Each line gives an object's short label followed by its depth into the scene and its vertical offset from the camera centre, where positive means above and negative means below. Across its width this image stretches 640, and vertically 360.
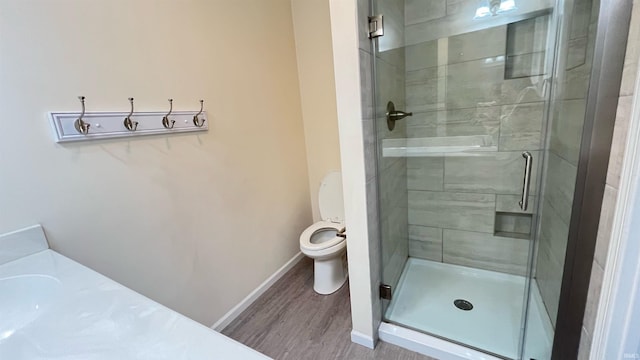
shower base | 1.38 -1.23
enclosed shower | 1.32 -0.34
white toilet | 1.90 -0.87
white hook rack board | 1.04 +0.07
